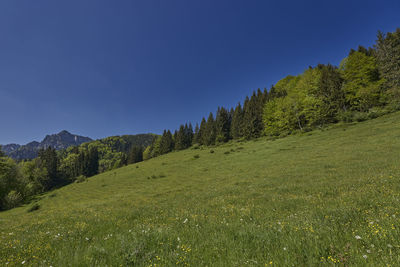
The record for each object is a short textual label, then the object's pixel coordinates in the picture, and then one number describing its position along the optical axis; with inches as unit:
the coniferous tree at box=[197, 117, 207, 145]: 3916.8
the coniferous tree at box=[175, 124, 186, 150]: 4185.5
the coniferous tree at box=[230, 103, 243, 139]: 3276.6
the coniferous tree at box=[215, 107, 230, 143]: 3490.2
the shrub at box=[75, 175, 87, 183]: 2328.9
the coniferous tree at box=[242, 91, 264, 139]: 2880.4
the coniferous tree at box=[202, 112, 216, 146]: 3601.9
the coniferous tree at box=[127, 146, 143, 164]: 5024.6
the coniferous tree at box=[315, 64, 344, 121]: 1961.1
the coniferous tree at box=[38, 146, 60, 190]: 4392.5
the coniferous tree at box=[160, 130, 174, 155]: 4392.2
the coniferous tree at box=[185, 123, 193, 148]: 4284.9
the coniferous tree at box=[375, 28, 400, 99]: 1543.7
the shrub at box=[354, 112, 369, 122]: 1589.6
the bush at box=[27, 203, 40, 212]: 1087.2
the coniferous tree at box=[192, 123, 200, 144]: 4200.1
